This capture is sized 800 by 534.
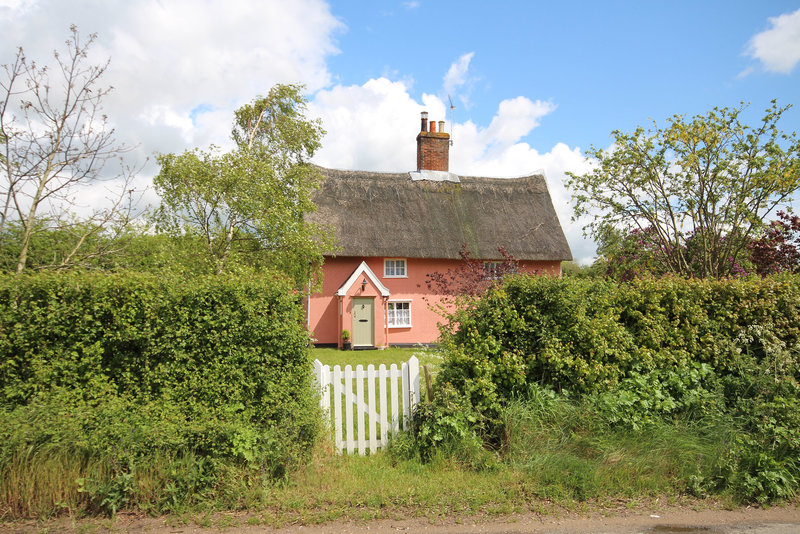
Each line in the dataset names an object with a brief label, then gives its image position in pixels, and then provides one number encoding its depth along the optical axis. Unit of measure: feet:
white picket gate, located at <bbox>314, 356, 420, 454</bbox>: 17.31
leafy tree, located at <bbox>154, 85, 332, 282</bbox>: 39.32
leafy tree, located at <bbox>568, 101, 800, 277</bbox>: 31.37
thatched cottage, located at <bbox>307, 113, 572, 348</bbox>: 60.13
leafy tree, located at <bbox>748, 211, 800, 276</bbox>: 39.20
